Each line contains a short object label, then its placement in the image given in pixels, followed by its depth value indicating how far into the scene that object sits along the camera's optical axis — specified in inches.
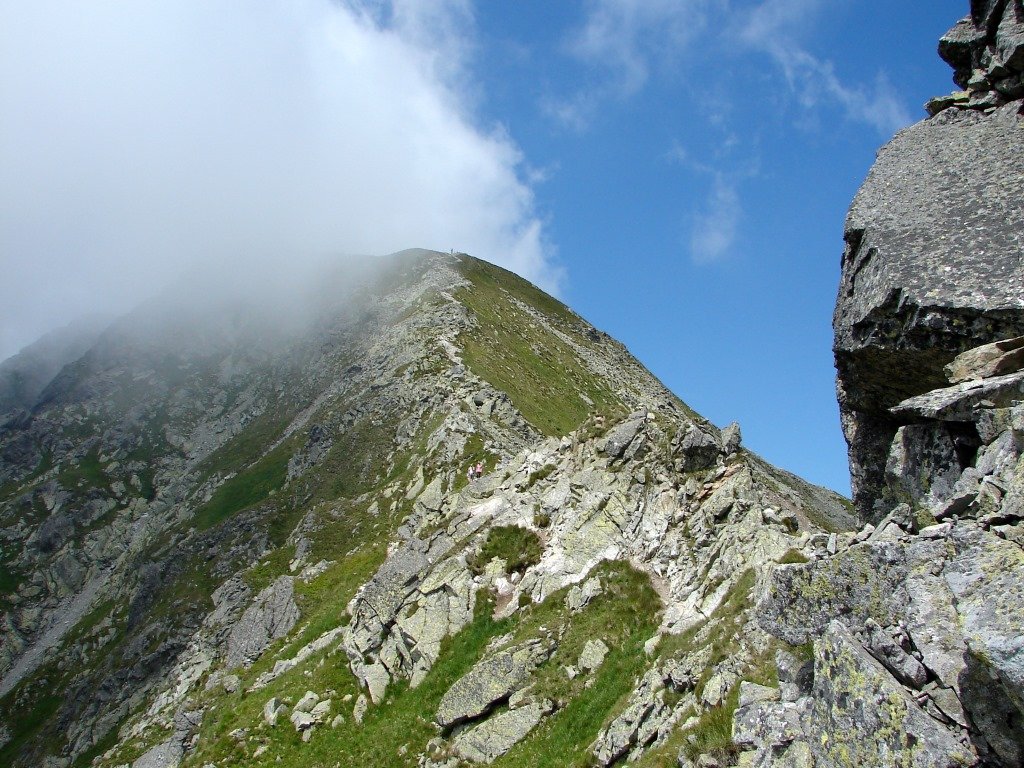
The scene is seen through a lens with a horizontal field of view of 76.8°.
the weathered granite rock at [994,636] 288.2
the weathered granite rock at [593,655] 837.2
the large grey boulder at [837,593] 392.2
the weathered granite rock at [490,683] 863.7
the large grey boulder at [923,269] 479.2
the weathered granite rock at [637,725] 614.2
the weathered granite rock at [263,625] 1788.9
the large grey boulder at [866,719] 315.3
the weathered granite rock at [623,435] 1277.2
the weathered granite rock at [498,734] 789.9
